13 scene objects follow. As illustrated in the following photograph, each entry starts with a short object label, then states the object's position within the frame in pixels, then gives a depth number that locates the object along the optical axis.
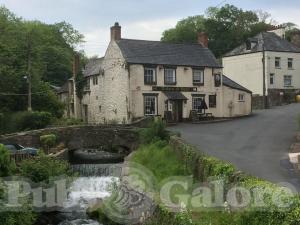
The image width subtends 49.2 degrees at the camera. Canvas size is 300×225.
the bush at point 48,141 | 24.38
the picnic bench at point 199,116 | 32.14
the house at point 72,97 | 38.31
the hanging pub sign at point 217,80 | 34.03
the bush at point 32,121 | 29.88
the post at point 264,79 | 41.31
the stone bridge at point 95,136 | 25.32
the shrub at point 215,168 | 10.44
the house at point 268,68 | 42.65
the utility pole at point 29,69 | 32.52
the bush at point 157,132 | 20.51
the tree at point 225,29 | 59.75
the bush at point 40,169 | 13.79
